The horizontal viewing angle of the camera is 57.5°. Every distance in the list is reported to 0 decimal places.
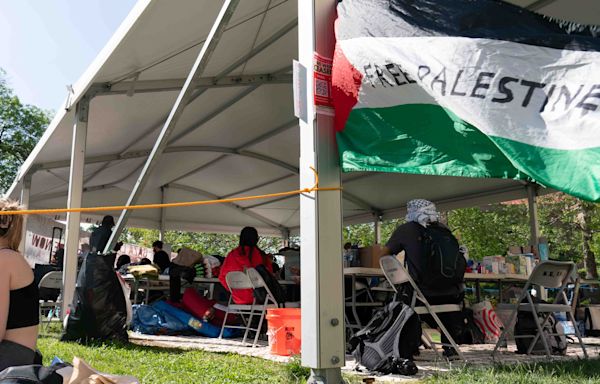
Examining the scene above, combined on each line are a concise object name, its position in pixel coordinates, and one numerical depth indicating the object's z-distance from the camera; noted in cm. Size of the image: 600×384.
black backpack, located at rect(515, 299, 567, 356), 520
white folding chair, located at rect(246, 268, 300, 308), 568
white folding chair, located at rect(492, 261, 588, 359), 471
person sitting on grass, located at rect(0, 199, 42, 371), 235
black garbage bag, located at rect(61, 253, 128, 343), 516
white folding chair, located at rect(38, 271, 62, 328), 782
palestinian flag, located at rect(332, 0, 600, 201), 237
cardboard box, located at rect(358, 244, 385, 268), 647
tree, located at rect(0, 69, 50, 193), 2892
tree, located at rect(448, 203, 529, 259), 1897
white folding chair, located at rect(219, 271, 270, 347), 582
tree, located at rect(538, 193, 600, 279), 1731
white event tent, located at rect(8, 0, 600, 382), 311
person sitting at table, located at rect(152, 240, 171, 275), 786
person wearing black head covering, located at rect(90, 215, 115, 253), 552
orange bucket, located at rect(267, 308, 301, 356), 480
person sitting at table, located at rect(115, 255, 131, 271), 892
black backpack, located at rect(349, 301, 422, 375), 372
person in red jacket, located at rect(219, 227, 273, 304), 629
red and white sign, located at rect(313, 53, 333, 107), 319
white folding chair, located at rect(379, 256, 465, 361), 418
